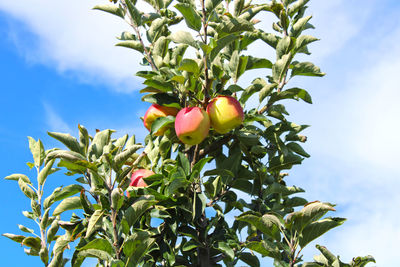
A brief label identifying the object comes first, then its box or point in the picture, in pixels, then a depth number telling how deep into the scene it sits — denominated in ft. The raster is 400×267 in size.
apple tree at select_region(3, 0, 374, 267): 10.19
